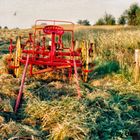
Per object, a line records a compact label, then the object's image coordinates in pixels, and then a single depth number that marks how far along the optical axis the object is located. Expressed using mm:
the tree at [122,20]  63844
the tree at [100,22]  66250
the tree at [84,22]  77144
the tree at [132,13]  60875
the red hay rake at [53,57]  11000
